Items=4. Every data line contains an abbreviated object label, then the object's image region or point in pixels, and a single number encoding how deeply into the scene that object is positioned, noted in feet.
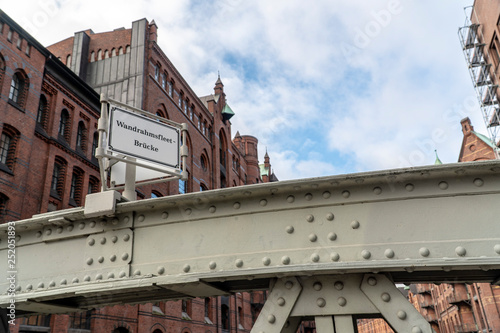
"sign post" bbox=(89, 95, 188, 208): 13.66
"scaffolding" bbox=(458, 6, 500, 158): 80.79
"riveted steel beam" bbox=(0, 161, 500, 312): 10.02
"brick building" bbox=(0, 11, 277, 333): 52.85
